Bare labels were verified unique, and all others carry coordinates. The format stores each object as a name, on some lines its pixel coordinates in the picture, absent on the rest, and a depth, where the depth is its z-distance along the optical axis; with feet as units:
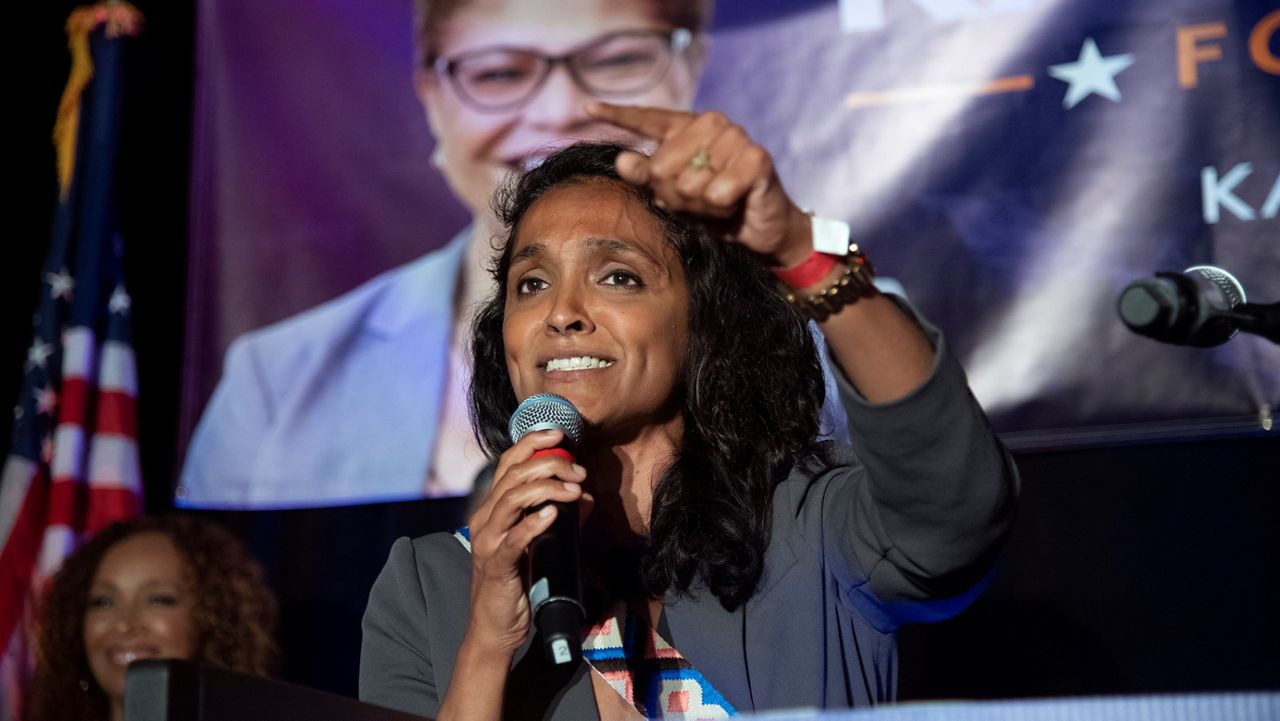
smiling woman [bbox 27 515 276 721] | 12.85
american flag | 13.64
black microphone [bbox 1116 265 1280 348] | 4.58
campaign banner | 10.04
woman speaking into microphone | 4.72
